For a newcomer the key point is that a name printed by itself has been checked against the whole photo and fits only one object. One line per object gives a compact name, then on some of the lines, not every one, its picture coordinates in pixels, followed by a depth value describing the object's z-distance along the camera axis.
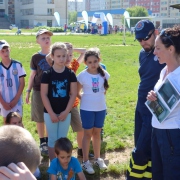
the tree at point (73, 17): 136.60
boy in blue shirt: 3.76
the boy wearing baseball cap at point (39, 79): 4.88
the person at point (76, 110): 4.73
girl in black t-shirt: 4.17
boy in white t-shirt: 4.69
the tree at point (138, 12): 93.60
